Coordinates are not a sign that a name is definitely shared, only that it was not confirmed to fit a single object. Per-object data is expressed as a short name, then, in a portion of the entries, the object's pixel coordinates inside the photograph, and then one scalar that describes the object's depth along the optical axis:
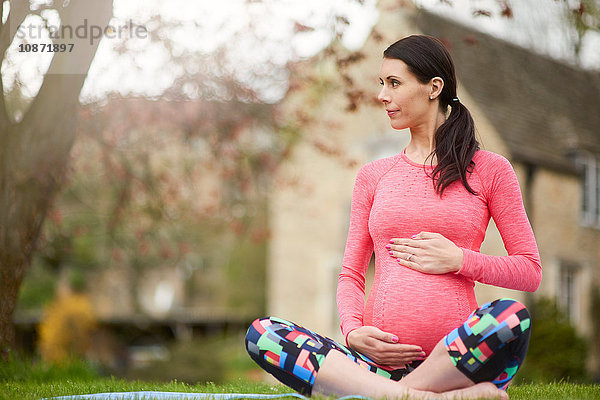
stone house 15.99
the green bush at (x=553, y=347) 14.66
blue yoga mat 3.48
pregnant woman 3.03
